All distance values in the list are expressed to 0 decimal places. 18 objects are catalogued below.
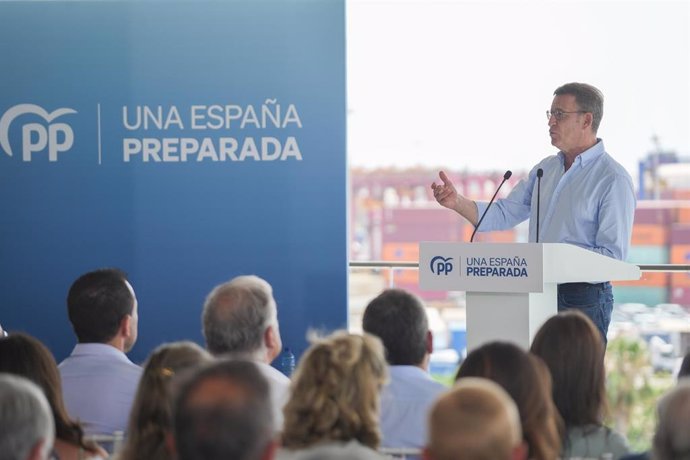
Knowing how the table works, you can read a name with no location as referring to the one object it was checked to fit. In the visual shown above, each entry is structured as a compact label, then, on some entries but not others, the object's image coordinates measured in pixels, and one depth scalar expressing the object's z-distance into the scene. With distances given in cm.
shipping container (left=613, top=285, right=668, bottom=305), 4735
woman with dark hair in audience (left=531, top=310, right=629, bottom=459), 503
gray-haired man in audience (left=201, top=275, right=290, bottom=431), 609
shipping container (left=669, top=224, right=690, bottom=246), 4578
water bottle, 1014
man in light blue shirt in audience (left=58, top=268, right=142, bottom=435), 611
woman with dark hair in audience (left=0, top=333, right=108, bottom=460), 521
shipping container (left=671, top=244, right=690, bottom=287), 4492
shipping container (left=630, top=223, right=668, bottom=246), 4559
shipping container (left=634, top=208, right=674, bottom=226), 4729
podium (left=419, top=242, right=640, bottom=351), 736
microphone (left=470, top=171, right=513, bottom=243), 747
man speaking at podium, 857
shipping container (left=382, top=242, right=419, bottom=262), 4883
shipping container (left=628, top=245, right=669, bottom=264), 4584
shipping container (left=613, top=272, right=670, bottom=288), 4727
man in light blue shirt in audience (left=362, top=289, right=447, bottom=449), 551
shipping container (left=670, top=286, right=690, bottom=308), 4824
